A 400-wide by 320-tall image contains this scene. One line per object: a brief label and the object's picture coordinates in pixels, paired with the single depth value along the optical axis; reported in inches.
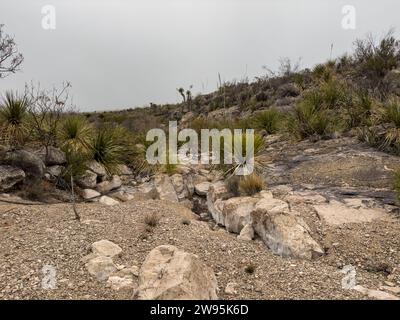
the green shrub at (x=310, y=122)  365.4
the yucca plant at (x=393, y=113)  305.4
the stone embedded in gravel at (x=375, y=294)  146.5
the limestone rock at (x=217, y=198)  256.7
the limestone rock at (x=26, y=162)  280.4
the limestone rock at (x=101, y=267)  161.9
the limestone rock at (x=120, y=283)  153.4
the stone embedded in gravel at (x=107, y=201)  279.9
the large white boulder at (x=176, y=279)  134.6
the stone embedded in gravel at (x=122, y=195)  301.7
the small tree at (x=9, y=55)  329.1
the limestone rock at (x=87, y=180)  305.7
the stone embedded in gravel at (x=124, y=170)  341.9
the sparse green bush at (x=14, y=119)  300.8
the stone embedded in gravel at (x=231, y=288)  155.3
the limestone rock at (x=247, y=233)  211.2
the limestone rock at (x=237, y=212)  228.9
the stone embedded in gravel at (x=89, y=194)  293.5
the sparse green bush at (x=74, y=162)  299.4
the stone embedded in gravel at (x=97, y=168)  322.3
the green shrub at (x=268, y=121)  431.8
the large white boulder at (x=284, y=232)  184.5
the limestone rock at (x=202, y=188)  307.3
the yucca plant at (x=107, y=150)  337.7
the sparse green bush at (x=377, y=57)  508.4
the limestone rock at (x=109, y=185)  311.4
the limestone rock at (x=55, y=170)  299.9
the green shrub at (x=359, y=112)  359.9
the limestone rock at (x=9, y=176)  265.8
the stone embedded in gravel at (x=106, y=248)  178.1
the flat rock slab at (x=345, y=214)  208.4
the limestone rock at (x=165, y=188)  307.0
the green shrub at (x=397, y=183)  212.5
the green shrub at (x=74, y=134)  335.3
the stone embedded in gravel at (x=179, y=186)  311.1
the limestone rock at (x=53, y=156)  304.5
